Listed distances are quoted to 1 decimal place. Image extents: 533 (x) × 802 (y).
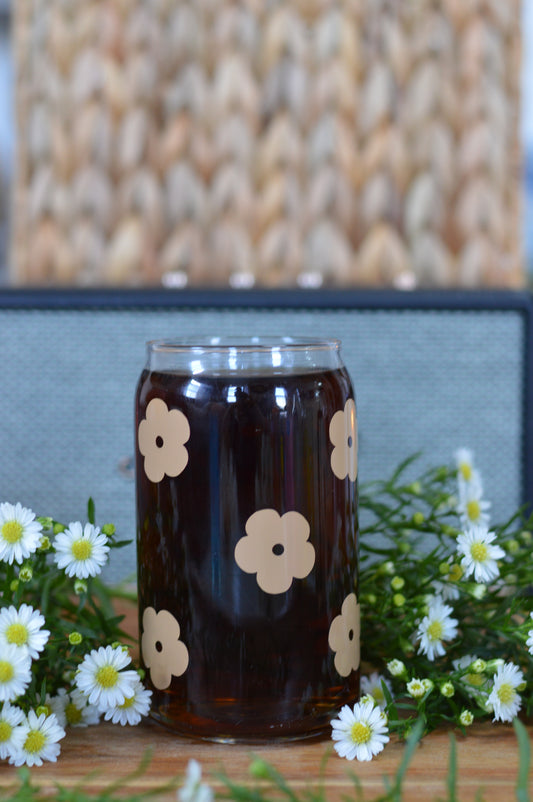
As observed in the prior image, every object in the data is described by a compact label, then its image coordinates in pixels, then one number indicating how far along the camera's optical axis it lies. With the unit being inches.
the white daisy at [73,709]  14.8
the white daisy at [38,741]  13.5
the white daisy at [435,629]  15.4
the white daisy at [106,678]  14.2
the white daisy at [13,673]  13.1
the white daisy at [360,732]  13.8
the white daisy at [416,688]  14.3
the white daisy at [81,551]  14.7
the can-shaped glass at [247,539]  13.8
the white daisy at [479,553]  15.1
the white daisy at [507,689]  14.5
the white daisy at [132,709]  14.6
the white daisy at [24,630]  13.5
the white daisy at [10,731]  13.3
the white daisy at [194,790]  11.0
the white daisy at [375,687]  15.6
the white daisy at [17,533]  14.4
